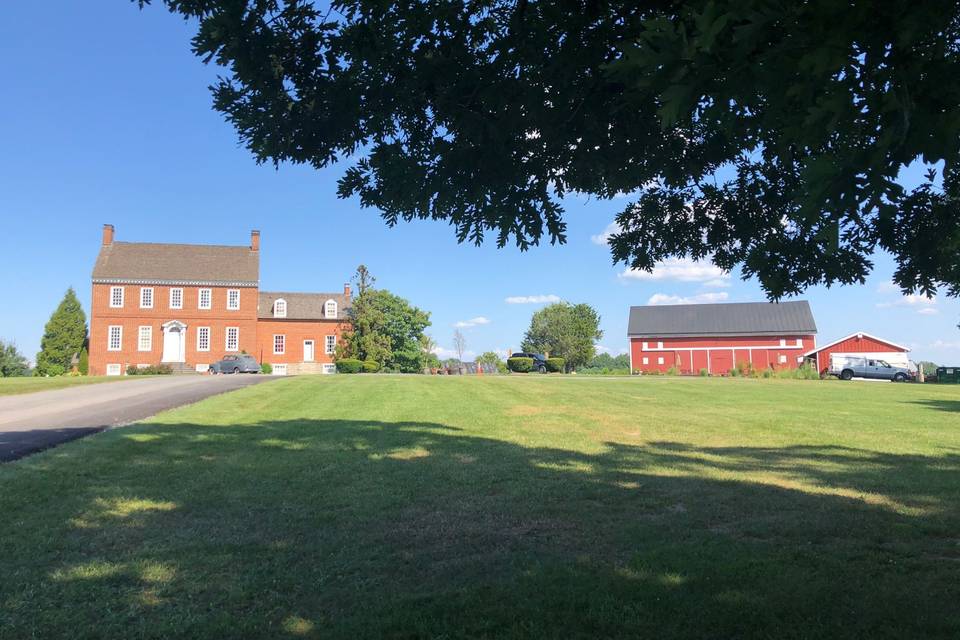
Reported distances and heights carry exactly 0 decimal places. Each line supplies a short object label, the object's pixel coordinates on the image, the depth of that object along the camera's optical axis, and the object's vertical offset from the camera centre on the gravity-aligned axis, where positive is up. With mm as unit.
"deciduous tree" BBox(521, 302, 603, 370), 87000 +3970
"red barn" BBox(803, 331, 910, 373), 57094 +1084
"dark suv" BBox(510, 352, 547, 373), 56250 -37
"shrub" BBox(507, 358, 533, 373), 53500 -182
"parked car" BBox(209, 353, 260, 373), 47719 +35
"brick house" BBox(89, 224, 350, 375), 52125 +4891
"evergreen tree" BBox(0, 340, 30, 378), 59156 +531
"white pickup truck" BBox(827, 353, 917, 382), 49125 -735
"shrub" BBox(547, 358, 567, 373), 59312 -234
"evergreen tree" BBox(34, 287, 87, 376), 51438 +2218
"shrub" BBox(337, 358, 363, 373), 51312 -51
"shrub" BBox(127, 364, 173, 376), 45656 -259
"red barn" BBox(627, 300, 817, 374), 61531 +2407
